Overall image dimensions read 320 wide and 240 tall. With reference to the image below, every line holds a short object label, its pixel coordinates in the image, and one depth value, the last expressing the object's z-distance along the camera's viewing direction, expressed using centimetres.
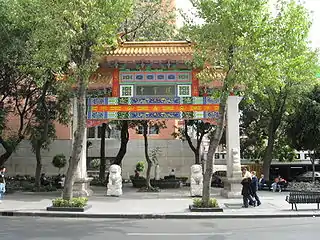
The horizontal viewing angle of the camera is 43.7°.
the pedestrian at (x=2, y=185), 1651
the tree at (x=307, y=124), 2430
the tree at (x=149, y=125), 2305
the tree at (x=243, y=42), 1384
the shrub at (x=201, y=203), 1450
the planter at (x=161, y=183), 2644
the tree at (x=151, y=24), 2616
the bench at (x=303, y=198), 1459
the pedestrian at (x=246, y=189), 1552
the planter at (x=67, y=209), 1389
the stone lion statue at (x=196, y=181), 1953
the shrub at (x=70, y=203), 1412
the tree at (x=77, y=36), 1340
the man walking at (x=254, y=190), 1587
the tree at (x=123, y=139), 2773
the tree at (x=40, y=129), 2211
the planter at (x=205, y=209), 1420
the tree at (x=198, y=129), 3029
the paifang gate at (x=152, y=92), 1941
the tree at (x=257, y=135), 2972
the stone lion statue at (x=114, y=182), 2016
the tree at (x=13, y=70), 1837
